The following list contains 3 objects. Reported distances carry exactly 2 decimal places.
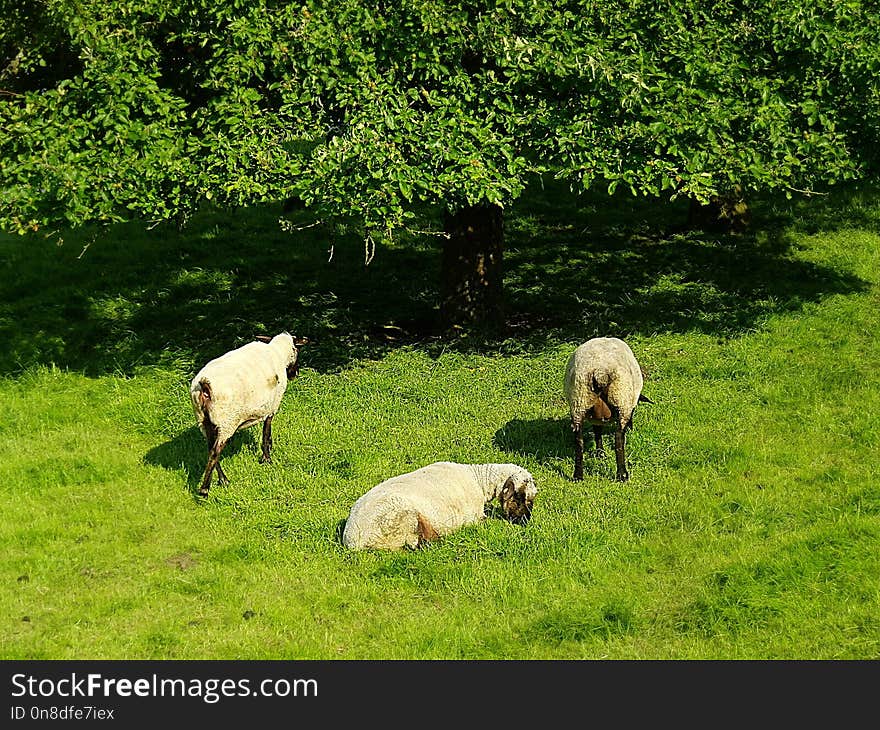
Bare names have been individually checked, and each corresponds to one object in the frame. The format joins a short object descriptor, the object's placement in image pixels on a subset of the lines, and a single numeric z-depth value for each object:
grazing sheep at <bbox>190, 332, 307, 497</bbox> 12.55
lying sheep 11.12
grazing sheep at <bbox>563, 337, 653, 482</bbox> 12.84
